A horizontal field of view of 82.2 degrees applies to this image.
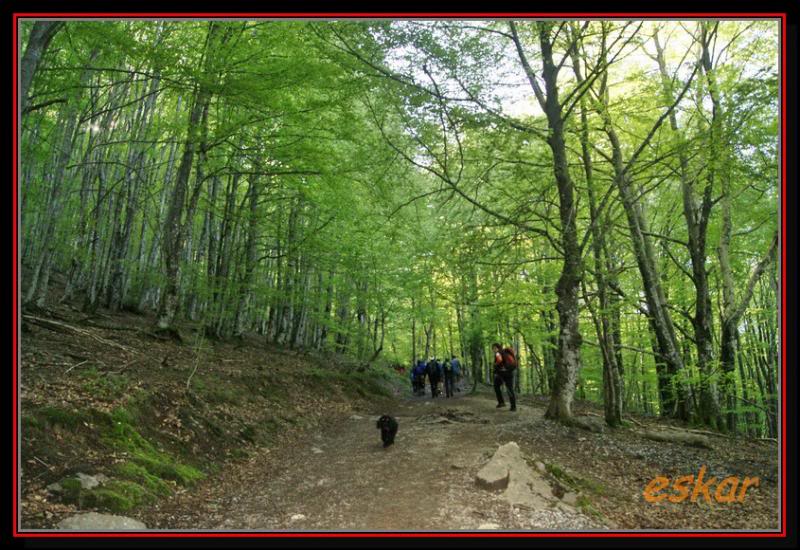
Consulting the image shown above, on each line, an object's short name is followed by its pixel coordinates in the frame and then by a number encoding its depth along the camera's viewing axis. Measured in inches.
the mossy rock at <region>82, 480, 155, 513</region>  152.0
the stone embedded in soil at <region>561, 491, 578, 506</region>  174.2
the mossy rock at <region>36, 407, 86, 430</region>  176.4
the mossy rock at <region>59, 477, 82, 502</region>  147.3
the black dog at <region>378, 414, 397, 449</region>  282.7
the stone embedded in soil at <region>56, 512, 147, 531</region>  136.7
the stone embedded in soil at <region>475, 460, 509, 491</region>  179.5
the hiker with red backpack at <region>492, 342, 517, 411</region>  397.7
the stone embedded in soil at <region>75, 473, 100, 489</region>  155.3
